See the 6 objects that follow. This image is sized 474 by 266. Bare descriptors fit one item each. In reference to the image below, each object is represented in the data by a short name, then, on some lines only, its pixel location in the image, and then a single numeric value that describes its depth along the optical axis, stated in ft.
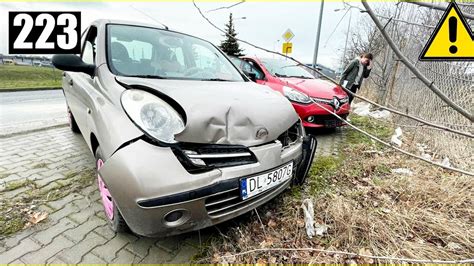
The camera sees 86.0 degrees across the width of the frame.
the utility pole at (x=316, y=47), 29.80
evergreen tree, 61.01
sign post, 23.72
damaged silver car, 4.42
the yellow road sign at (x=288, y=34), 23.72
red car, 12.98
